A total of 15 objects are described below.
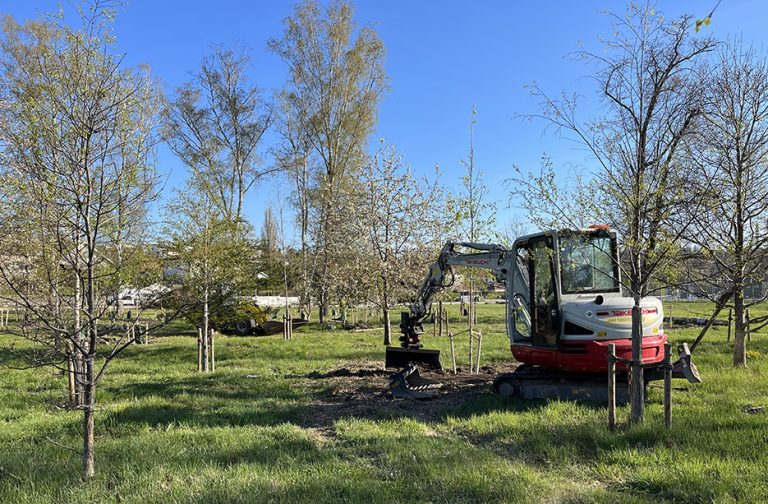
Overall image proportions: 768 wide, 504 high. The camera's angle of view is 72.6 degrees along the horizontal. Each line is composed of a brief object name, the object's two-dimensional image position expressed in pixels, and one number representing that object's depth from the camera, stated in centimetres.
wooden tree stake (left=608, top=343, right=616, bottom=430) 604
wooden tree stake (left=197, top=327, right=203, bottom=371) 1174
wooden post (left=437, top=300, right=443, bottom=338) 1919
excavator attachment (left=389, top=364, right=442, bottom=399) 868
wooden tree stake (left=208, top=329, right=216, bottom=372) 1218
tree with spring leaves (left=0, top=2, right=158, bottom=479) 434
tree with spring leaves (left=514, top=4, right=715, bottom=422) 612
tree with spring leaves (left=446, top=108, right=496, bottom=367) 1454
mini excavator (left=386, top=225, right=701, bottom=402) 765
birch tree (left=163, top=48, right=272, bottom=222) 2436
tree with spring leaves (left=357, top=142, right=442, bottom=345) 1739
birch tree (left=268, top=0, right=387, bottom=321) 2361
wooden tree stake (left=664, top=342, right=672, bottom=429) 585
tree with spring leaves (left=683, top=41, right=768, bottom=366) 929
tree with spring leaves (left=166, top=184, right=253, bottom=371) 1242
